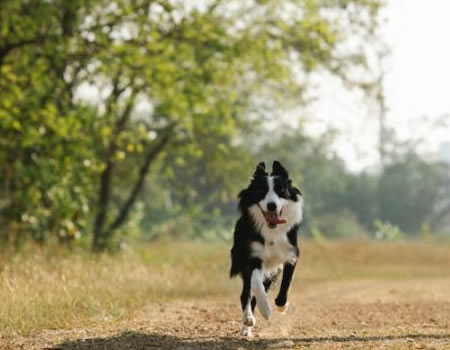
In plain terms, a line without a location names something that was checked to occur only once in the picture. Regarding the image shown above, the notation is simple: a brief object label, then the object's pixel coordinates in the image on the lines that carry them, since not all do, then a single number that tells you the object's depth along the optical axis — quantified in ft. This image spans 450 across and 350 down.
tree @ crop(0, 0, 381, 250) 105.61
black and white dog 55.36
